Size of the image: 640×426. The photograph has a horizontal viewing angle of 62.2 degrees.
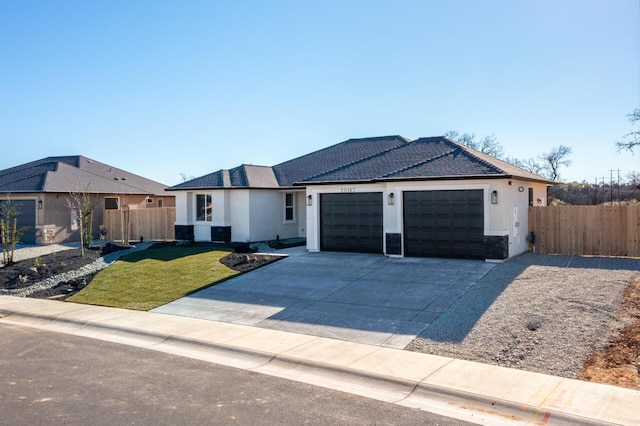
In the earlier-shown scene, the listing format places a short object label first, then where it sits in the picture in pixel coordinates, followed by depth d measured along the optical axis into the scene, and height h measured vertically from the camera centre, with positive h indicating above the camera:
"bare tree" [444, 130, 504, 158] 56.47 +6.52
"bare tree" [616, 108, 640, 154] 32.00 +3.53
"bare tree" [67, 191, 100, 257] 22.87 +0.08
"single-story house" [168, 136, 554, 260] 17.17 +0.17
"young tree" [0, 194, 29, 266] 20.43 -1.01
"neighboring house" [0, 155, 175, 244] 27.52 +1.08
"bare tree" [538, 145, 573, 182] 55.91 +4.53
